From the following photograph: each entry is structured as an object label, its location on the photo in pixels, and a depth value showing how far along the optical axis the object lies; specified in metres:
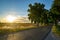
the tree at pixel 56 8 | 8.60
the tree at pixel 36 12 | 38.30
